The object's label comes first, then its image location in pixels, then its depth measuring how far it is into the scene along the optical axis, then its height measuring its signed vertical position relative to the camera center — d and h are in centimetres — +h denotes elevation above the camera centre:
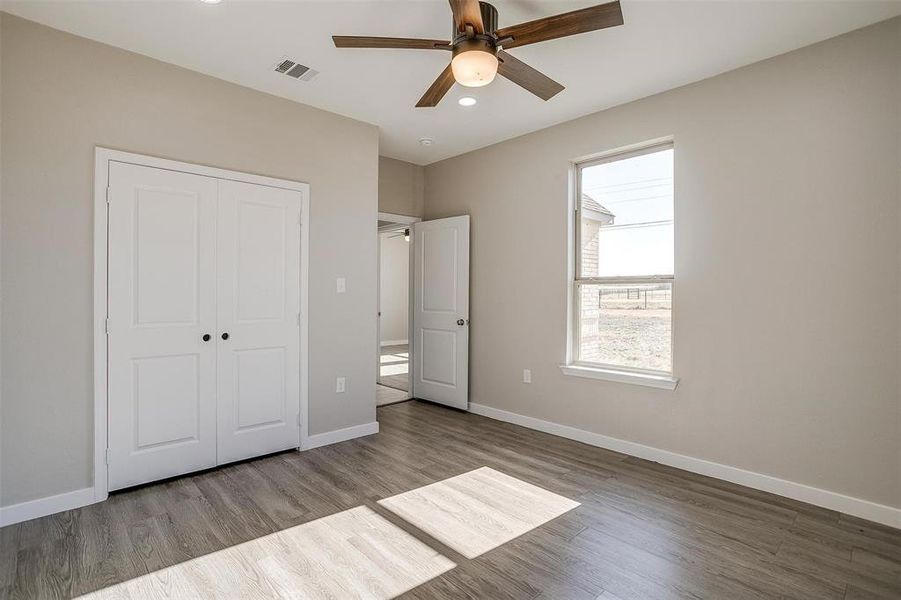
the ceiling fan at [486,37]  198 +120
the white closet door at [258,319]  332 -16
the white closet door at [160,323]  286 -17
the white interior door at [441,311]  491 -14
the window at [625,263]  355 +29
